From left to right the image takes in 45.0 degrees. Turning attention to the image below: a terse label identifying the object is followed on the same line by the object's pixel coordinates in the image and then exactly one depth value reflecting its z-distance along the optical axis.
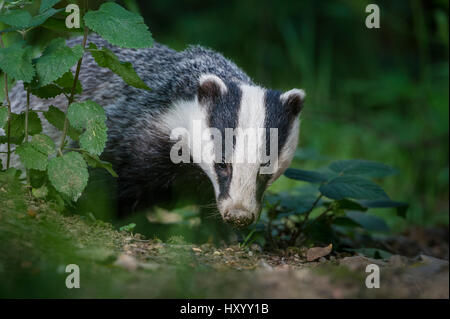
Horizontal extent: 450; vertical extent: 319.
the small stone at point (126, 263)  2.04
